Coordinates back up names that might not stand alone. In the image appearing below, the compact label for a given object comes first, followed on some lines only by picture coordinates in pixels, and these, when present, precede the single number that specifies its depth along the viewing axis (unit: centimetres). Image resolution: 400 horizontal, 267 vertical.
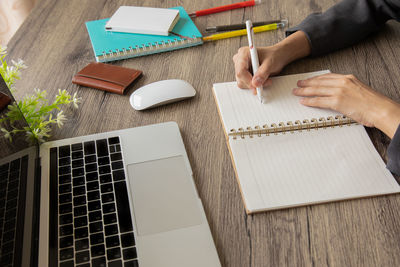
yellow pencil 111
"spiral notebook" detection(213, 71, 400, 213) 71
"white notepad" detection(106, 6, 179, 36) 109
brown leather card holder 95
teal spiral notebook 105
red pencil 119
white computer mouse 90
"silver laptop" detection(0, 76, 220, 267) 64
